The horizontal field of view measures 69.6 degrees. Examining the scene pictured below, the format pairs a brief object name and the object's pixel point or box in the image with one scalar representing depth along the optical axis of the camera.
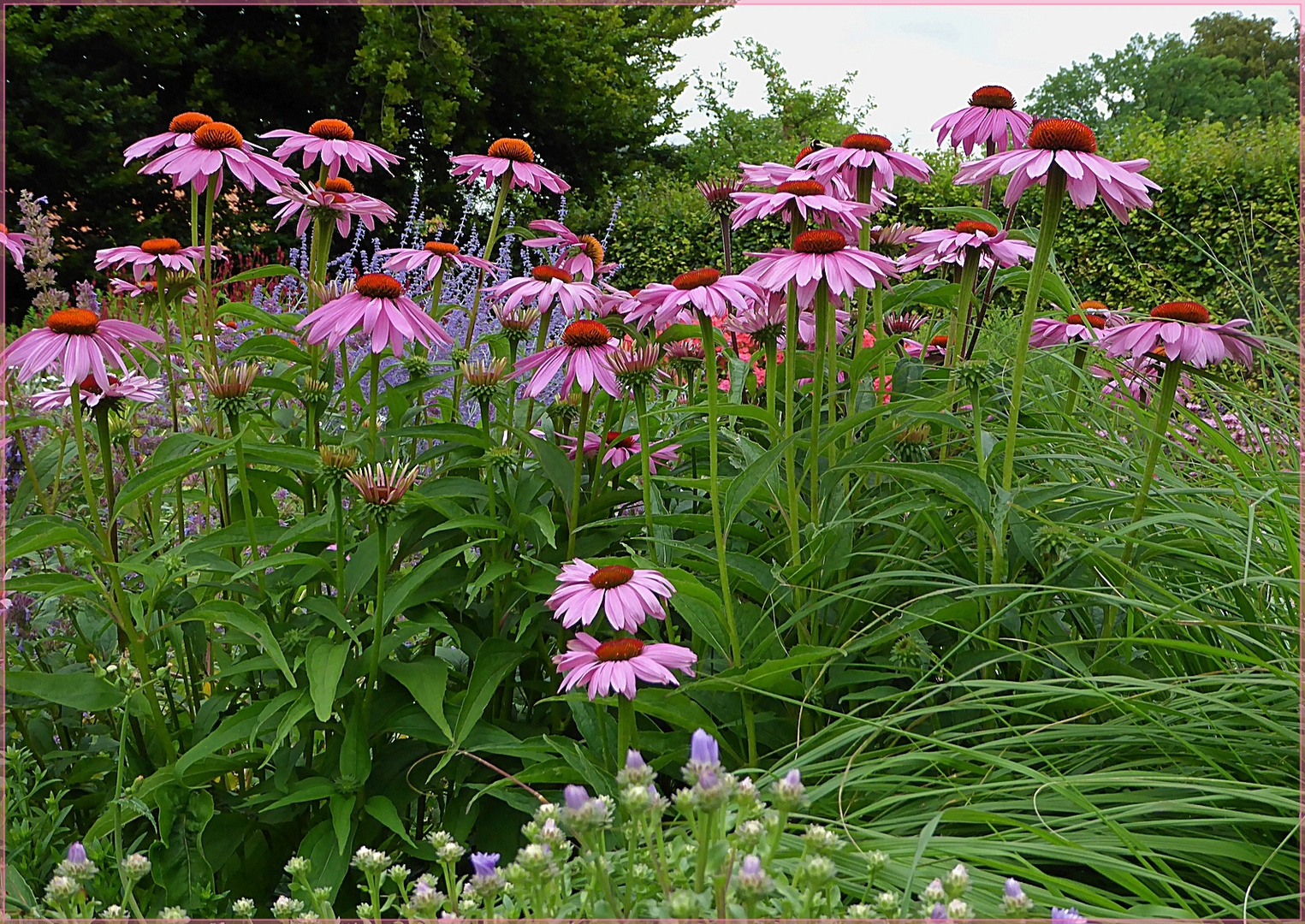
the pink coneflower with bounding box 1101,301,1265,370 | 1.38
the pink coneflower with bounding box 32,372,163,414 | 1.64
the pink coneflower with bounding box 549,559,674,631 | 1.25
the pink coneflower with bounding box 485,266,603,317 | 1.69
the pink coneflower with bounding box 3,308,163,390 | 1.54
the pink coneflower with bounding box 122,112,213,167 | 1.89
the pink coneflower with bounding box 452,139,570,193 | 2.00
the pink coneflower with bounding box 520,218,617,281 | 1.97
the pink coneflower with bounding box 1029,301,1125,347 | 1.89
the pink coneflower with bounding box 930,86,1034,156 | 1.79
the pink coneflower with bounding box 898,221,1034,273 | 1.71
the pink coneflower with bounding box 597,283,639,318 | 1.79
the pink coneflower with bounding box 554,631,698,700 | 1.16
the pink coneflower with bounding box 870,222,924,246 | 2.08
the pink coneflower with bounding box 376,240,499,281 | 1.87
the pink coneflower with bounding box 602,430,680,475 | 1.82
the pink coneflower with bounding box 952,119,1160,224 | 1.35
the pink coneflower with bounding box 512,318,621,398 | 1.52
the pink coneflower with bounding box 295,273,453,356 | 1.53
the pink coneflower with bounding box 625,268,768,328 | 1.39
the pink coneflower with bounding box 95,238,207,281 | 1.90
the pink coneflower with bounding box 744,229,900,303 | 1.35
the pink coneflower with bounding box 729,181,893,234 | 1.53
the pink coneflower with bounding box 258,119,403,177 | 1.88
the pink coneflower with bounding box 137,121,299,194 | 1.80
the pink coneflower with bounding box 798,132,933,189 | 1.69
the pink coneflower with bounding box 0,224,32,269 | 1.80
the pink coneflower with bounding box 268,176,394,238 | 1.83
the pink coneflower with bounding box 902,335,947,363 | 2.16
